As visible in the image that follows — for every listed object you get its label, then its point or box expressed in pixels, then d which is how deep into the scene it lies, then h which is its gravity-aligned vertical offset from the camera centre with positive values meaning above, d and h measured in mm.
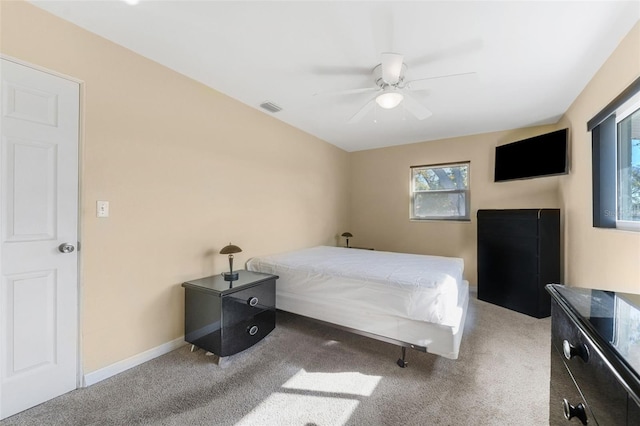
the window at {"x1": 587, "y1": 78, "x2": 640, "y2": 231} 1896 +434
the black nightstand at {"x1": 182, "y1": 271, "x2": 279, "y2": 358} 2088 -851
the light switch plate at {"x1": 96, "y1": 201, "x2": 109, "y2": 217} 1895 +33
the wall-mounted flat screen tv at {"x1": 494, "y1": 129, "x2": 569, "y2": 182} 3094 +740
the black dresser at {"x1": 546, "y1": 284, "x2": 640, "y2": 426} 578 -383
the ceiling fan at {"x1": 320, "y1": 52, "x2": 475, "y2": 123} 1878 +1081
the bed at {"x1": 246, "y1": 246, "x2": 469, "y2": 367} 1976 -703
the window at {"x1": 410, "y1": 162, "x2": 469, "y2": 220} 4180 +366
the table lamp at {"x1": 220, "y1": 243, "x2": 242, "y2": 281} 2398 -359
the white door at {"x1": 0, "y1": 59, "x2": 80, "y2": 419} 1539 -150
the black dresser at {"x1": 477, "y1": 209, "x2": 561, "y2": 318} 3102 -549
